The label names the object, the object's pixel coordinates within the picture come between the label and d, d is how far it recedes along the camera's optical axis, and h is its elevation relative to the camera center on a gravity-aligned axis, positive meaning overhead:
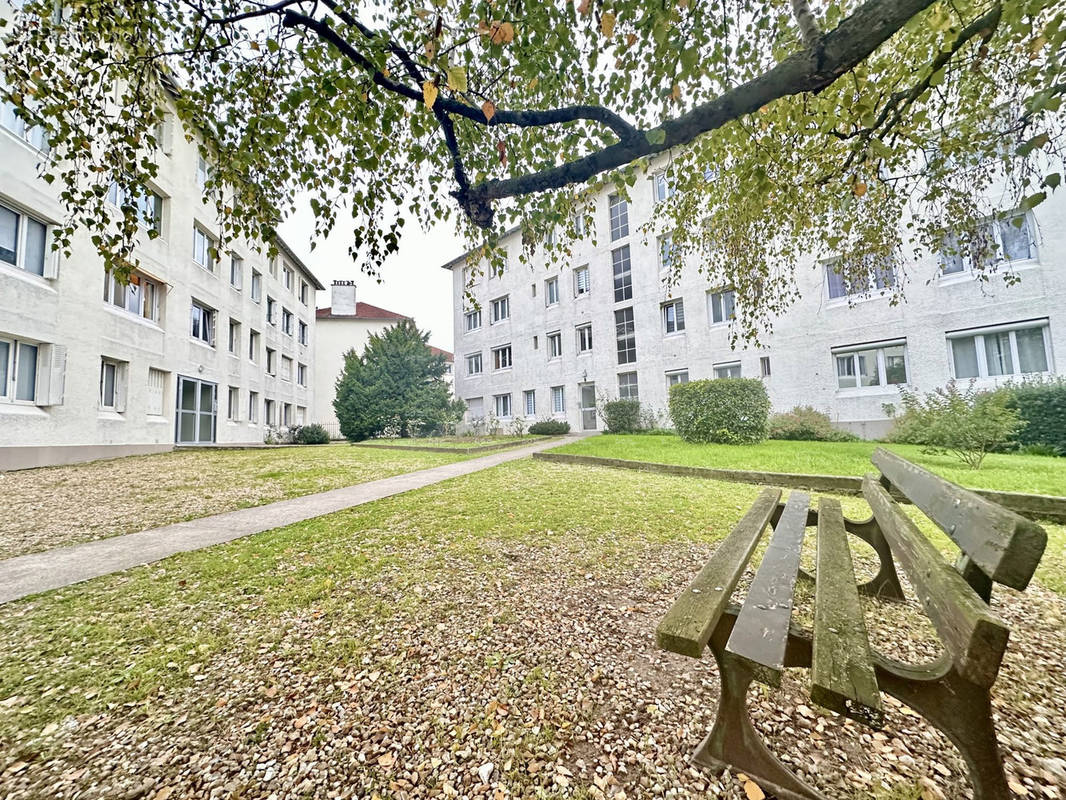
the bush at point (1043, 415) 10.39 -0.34
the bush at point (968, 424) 7.28 -0.35
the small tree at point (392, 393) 23.56 +2.30
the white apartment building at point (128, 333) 9.73 +3.54
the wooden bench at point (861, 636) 1.23 -0.79
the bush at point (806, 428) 14.34 -0.50
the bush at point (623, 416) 19.83 +0.30
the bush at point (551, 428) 23.41 -0.17
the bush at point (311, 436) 23.80 +0.07
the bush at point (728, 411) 12.05 +0.19
